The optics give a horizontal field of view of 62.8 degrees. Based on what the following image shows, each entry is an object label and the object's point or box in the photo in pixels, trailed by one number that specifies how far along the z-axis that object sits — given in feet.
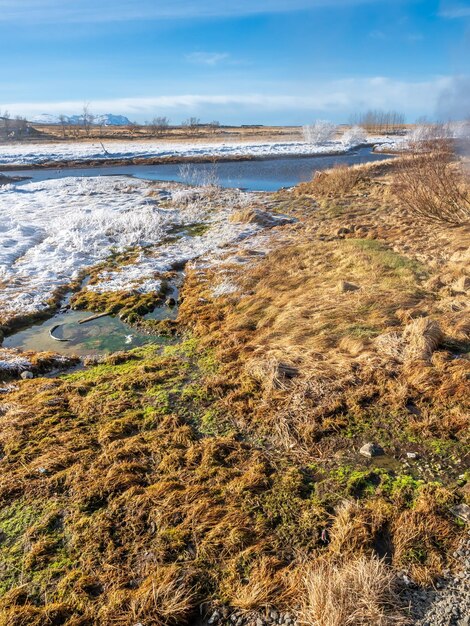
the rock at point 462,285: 29.37
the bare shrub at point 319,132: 216.13
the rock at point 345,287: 32.14
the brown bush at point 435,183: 42.04
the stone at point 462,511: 13.26
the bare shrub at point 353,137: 208.23
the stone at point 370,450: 16.55
